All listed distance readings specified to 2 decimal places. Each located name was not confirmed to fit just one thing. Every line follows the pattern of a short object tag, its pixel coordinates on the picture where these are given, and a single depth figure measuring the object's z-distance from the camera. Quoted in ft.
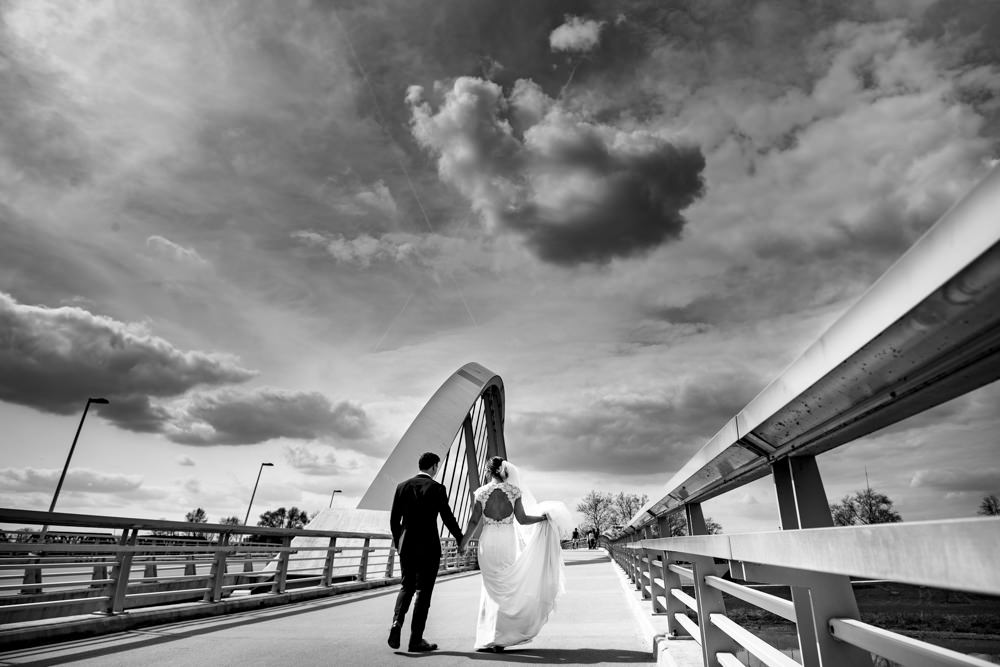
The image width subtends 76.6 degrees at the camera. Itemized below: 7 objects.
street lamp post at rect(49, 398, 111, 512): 79.87
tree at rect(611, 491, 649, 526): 316.19
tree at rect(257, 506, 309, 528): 458.09
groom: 19.62
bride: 19.75
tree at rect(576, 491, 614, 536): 326.48
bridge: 3.20
